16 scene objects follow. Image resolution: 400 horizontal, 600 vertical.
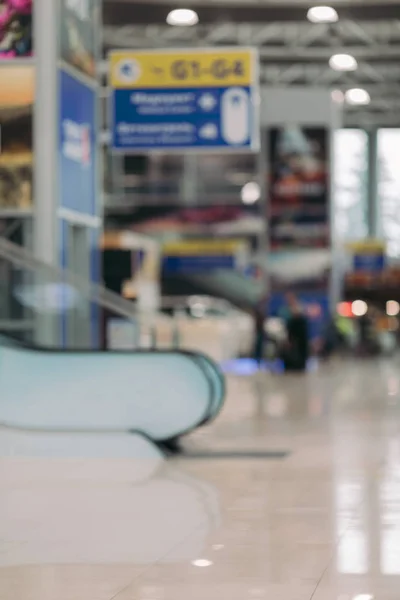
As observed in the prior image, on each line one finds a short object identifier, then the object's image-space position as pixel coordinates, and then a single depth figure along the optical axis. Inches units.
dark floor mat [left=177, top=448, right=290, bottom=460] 464.4
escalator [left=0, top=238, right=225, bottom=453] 469.7
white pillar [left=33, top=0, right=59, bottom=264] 541.0
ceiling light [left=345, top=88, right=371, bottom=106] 1532.4
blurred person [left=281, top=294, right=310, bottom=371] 1071.0
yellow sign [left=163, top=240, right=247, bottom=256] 1573.6
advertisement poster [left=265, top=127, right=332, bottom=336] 1462.5
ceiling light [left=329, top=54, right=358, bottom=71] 1180.5
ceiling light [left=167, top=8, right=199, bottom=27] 962.1
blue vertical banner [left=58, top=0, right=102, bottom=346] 557.9
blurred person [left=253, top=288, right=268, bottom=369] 1150.3
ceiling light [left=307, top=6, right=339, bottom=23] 962.1
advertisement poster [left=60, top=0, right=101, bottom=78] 562.6
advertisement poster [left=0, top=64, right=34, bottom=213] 544.1
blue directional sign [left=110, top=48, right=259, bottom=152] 781.9
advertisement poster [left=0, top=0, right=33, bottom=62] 540.4
